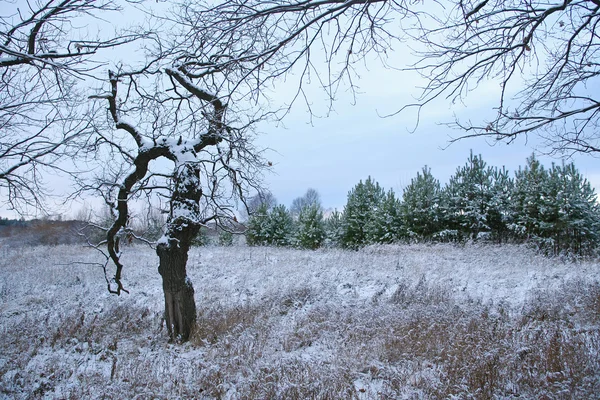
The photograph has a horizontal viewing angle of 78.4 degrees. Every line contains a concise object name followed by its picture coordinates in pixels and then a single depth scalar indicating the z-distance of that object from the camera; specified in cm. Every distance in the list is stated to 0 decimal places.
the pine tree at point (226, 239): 2837
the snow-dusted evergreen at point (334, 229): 2428
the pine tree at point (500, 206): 1931
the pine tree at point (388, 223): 2120
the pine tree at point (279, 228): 2700
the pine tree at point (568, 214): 1672
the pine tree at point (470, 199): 1953
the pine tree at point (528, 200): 1803
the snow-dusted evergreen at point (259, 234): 2630
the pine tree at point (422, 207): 2016
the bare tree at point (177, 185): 613
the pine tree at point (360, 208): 2325
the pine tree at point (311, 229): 2486
